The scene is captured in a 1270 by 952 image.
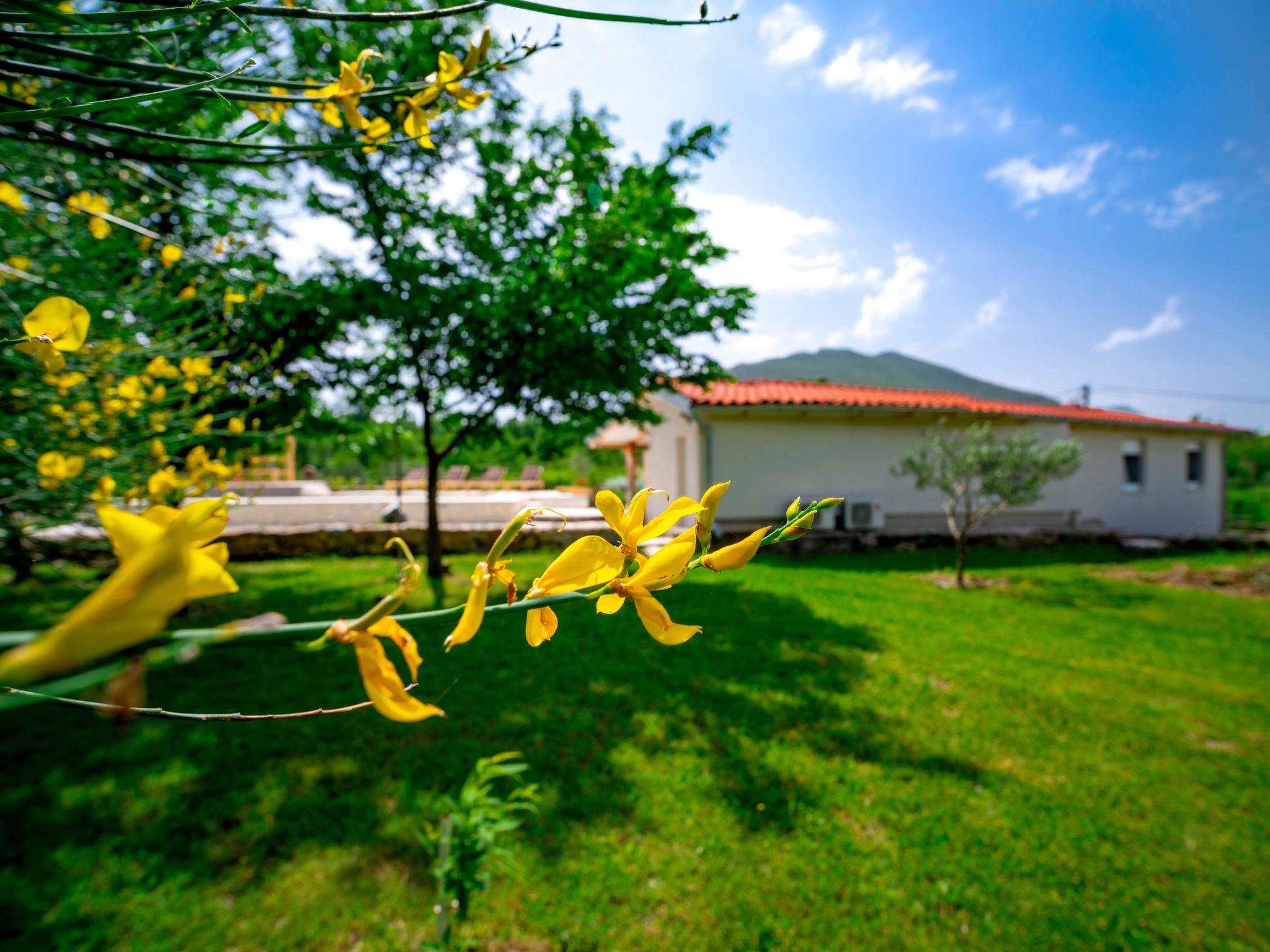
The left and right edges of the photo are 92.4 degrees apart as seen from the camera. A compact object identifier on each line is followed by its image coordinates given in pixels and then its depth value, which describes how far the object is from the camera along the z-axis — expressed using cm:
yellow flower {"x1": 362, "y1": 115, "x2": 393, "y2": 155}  83
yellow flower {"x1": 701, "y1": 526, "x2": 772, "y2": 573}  39
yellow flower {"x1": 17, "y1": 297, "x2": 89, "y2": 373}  51
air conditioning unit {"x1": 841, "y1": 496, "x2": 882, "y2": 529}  997
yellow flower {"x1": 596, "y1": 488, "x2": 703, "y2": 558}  41
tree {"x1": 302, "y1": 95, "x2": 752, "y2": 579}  534
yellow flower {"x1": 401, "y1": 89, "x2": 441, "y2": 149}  81
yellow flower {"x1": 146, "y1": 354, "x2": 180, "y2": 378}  167
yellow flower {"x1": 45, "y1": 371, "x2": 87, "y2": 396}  138
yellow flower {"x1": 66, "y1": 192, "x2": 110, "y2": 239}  92
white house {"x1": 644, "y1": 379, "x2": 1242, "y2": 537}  957
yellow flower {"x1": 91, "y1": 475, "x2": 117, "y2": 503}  158
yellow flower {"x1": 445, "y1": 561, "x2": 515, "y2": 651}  32
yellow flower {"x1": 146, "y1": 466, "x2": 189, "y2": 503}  136
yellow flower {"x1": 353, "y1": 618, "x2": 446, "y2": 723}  30
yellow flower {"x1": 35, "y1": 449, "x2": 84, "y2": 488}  121
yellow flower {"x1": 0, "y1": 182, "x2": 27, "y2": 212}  100
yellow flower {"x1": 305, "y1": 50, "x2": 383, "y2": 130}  74
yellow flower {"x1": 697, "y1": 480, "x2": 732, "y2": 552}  43
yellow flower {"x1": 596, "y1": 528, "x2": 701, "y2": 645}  39
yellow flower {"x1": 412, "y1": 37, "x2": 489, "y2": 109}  79
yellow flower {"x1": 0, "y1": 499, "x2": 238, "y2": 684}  14
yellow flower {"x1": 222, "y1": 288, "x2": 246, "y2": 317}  191
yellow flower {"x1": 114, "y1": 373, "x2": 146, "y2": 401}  136
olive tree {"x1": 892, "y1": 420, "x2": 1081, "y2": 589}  798
